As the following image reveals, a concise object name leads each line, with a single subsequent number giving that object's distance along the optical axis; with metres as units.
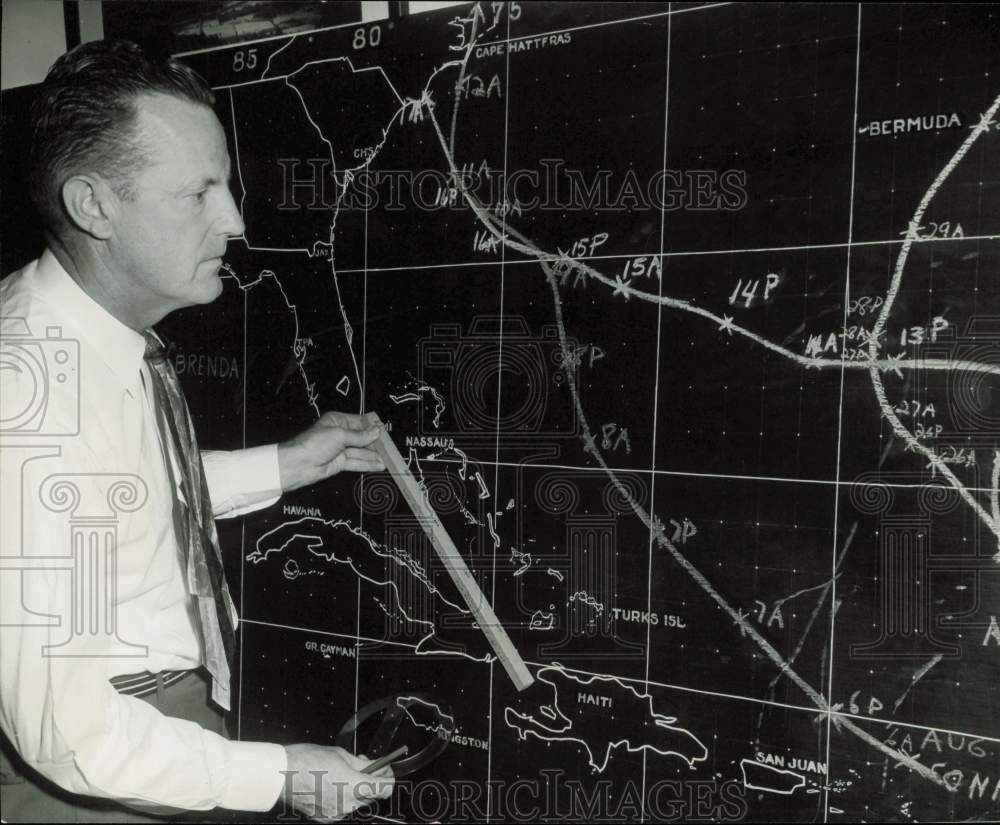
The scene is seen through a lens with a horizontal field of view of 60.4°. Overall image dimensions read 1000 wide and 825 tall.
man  1.22
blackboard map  1.39
